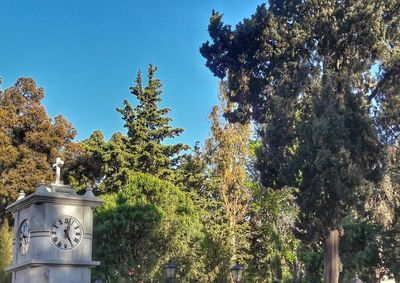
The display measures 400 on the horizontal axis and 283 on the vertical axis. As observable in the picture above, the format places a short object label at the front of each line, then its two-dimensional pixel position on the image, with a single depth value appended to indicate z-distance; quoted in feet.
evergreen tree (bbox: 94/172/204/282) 71.87
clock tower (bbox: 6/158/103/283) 39.99
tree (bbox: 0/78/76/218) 84.94
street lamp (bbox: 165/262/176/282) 55.21
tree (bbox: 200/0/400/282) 54.90
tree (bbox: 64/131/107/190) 91.25
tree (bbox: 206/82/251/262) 92.84
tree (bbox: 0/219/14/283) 74.23
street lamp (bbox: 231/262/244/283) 55.77
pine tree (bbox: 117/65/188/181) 91.20
